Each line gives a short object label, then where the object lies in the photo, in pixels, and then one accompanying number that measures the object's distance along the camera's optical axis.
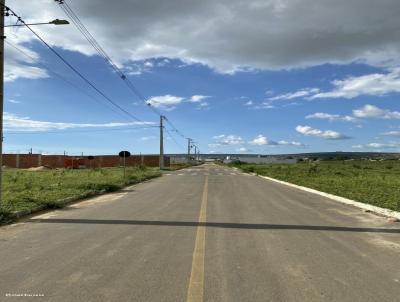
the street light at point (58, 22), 16.05
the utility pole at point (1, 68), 14.42
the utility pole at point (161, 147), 71.38
